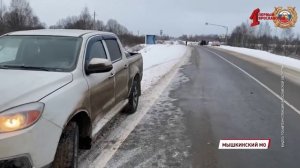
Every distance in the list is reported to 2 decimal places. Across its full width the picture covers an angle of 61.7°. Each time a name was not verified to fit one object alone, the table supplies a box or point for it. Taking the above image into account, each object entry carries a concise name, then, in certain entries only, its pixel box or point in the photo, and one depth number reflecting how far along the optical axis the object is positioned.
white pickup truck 2.27
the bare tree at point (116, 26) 84.42
